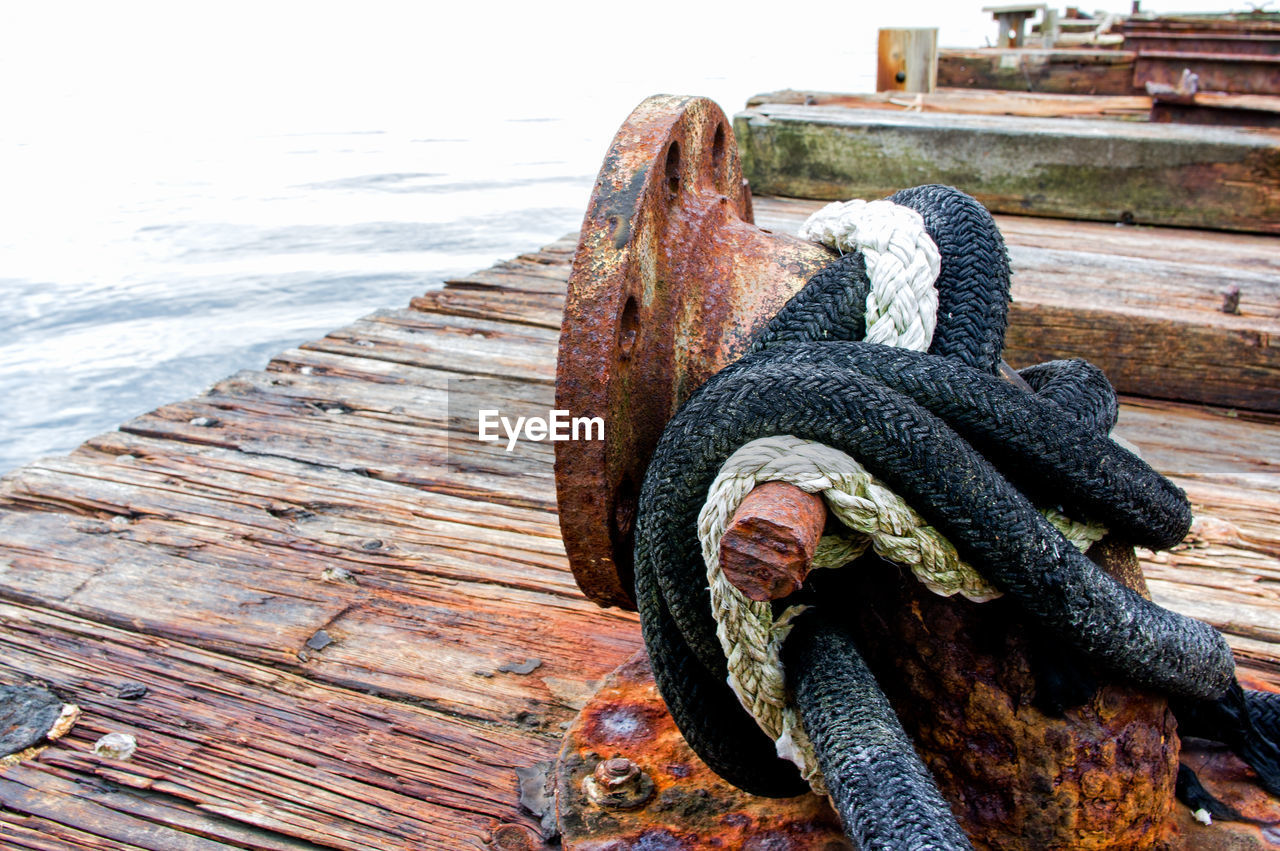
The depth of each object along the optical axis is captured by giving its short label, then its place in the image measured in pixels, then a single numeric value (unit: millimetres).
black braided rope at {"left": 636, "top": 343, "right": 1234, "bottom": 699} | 1122
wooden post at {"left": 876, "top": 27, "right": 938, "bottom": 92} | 7121
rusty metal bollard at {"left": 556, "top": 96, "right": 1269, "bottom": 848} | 1267
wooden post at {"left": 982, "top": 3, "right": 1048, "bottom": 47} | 12555
